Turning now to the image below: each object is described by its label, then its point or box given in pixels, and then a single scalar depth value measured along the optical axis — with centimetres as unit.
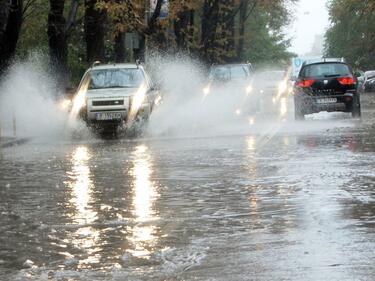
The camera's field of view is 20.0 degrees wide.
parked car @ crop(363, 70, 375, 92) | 7294
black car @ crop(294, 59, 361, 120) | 3017
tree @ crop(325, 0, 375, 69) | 8794
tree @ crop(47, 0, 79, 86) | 3197
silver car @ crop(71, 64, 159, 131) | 2548
